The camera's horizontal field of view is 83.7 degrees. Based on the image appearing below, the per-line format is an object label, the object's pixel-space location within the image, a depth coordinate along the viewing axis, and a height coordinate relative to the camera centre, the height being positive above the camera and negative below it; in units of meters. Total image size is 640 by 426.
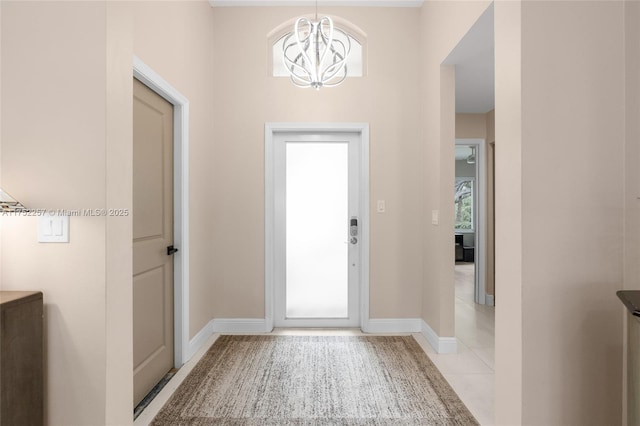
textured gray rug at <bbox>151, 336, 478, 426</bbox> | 2.08 -1.18
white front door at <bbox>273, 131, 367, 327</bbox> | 3.58 -0.16
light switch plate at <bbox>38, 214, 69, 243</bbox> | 1.35 -0.06
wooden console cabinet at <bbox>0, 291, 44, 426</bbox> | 1.20 -0.51
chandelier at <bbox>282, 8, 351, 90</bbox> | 2.46 +1.13
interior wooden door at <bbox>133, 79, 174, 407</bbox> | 2.20 -0.17
